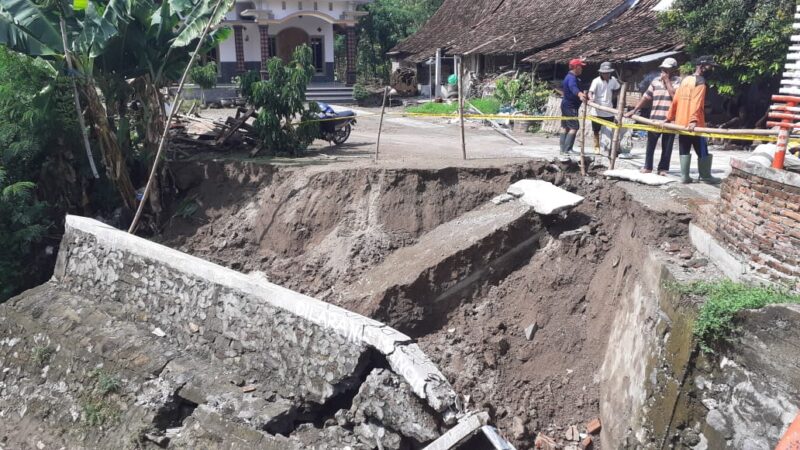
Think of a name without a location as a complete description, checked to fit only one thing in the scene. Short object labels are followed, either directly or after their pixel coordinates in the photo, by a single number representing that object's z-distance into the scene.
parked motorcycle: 12.69
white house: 23.50
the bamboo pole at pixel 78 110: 9.47
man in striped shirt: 8.65
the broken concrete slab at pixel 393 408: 6.12
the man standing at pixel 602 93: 10.25
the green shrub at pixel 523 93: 17.20
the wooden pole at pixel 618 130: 8.67
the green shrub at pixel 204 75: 12.99
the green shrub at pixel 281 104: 11.30
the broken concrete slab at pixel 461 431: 5.82
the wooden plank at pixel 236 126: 12.01
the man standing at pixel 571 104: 10.10
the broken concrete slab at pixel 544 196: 7.86
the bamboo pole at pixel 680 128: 6.48
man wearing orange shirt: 7.90
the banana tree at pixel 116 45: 9.48
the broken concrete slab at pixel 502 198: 8.59
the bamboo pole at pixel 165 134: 9.49
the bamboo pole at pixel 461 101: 9.83
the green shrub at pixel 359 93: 23.53
